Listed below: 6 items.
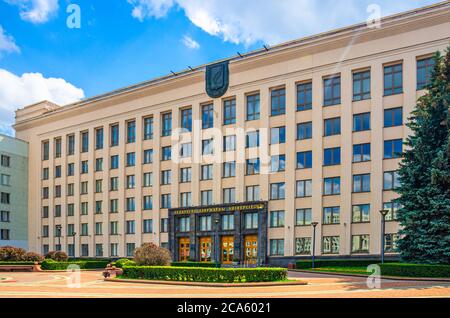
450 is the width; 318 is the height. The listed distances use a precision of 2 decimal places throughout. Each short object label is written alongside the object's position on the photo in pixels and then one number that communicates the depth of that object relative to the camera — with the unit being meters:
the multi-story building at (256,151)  42.75
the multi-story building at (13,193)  66.75
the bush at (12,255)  45.53
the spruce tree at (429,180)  28.31
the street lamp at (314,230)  41.34
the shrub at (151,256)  29.59
